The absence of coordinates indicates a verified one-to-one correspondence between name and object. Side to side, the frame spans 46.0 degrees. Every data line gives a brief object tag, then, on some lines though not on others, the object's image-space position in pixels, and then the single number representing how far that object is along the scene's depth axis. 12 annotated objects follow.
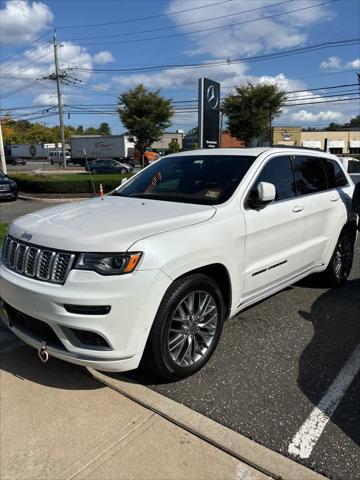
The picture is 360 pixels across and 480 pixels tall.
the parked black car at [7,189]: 17.22
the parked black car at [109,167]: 40.09
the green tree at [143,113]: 39.28
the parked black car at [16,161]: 64.19
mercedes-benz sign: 15.50
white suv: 2.77
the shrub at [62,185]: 18.55
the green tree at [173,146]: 57.72
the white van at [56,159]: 63.29
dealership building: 77.00
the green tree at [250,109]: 33.91
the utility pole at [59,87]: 43.34
